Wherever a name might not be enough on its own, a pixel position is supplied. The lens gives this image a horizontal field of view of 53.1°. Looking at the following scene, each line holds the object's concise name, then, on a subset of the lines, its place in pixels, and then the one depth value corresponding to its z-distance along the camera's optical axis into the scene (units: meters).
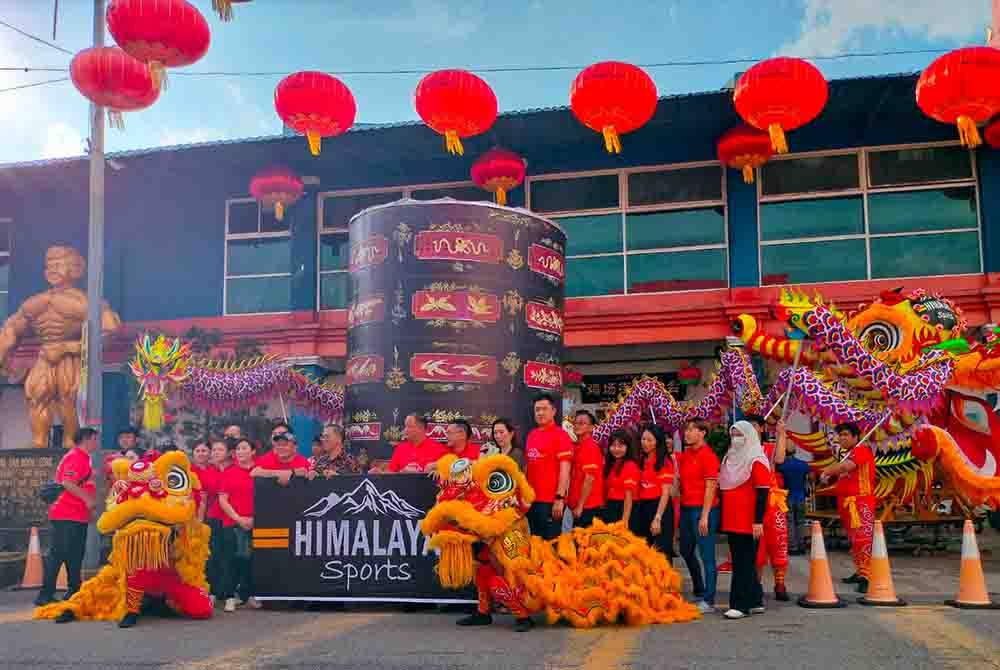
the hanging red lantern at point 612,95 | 12.27
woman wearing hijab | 7.48
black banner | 7.97
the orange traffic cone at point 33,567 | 10.68
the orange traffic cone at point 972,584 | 7.85
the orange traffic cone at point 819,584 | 8.02
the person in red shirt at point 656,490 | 8.12
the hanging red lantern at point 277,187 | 17.31
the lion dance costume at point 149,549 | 7.43
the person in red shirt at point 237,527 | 8.43
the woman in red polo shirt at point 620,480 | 8.20
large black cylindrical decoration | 9.73
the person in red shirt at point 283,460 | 8.41
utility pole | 11.81
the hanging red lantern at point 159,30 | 10.39
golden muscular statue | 16.67
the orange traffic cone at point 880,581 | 8.12
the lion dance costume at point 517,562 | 6.92
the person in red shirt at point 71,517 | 8.54
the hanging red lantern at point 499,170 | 16.31
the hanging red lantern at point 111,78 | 11.48
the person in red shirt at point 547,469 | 7.89
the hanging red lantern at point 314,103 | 12.59
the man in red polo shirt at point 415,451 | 8.49
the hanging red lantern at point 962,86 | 11.52
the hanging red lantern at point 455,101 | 12.52
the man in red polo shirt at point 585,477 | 8.17
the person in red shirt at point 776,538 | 8.55
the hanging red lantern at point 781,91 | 11.94
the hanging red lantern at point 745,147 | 15.34
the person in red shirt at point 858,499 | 8.79
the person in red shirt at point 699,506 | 7.77
